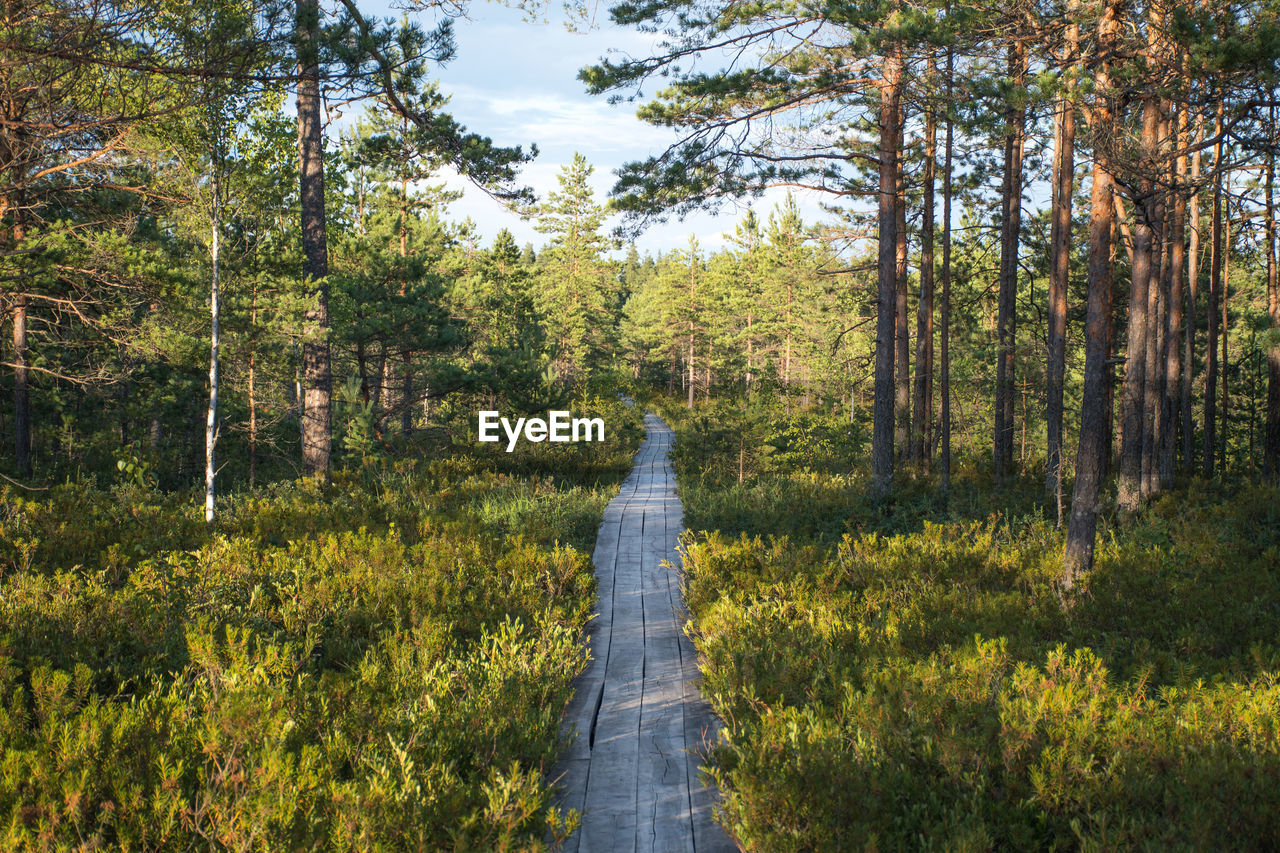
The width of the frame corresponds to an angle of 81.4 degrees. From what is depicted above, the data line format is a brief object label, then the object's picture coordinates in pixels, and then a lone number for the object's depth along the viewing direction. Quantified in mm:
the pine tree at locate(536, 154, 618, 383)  48062
